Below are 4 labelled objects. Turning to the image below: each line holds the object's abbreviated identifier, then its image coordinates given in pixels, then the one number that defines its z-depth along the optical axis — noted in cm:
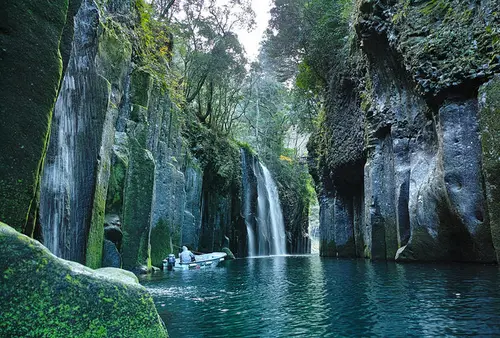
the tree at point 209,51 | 2728
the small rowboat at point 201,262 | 1612
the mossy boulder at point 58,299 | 270
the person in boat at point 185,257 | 1641
